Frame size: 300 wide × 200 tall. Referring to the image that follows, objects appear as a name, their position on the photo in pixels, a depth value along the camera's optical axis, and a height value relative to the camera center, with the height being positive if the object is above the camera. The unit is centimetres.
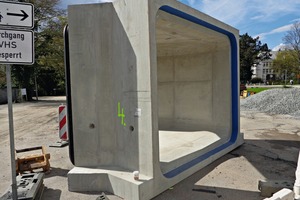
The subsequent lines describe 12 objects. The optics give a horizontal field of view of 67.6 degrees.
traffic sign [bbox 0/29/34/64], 284 +60
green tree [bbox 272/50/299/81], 4648 +528
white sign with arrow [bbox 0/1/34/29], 285 +102
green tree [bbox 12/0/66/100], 2139 +518
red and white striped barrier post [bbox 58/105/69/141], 619 -87
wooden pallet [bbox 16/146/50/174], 449 -147
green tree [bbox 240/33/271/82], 5838 +907
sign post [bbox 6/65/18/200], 297 -55
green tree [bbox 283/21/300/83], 4544 +734
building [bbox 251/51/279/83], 7962 +651
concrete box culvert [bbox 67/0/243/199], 345 -11
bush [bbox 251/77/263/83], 6881 +237
